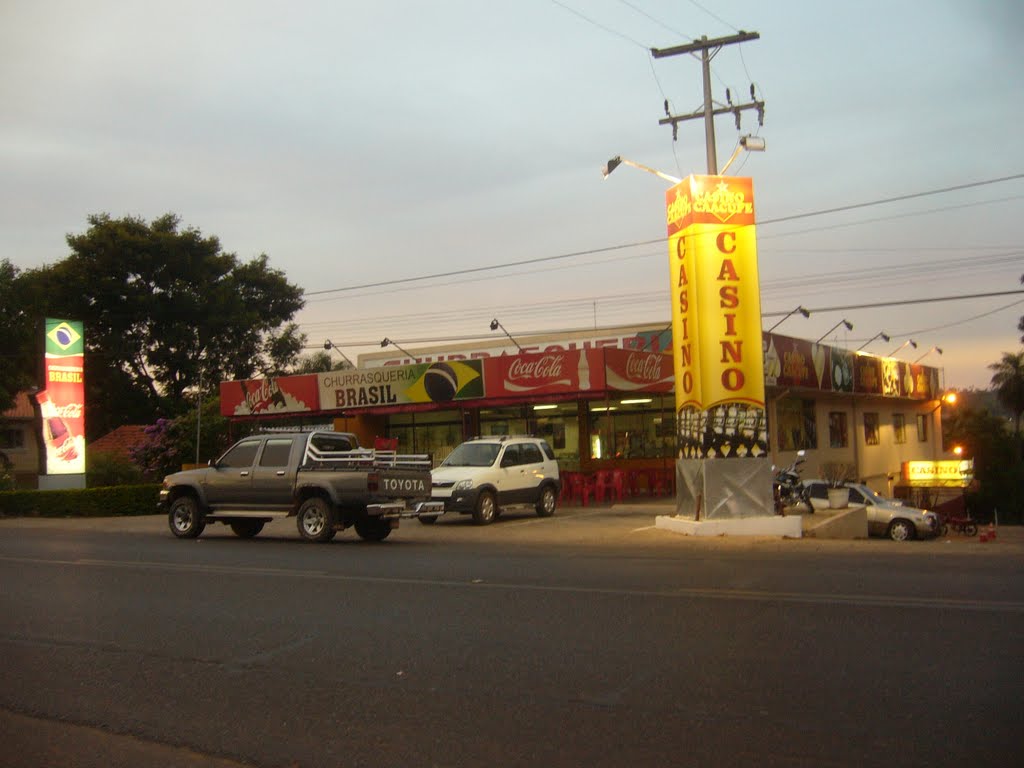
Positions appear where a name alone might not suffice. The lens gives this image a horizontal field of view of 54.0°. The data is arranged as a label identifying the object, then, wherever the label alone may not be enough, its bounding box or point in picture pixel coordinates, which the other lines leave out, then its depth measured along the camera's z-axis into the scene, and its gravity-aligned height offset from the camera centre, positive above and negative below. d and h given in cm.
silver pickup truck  1741 -29
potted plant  2283 -95
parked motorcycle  2208 -79
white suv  2186 -31
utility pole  1997 +819
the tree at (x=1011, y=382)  8019 +517
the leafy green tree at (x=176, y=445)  3812 +117
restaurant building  3044 +215
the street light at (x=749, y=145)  1983 +611
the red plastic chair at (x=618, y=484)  2869 -71
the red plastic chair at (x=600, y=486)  2850 -72
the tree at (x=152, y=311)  5181 +868
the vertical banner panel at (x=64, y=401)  3198 +253
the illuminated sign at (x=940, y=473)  4056 -99
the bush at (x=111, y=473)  3775 +18
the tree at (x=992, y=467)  5206 -111
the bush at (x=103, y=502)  2909 -70
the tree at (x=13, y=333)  4238 +624
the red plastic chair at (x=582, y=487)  2805 -74
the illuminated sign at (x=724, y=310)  1898 +277
